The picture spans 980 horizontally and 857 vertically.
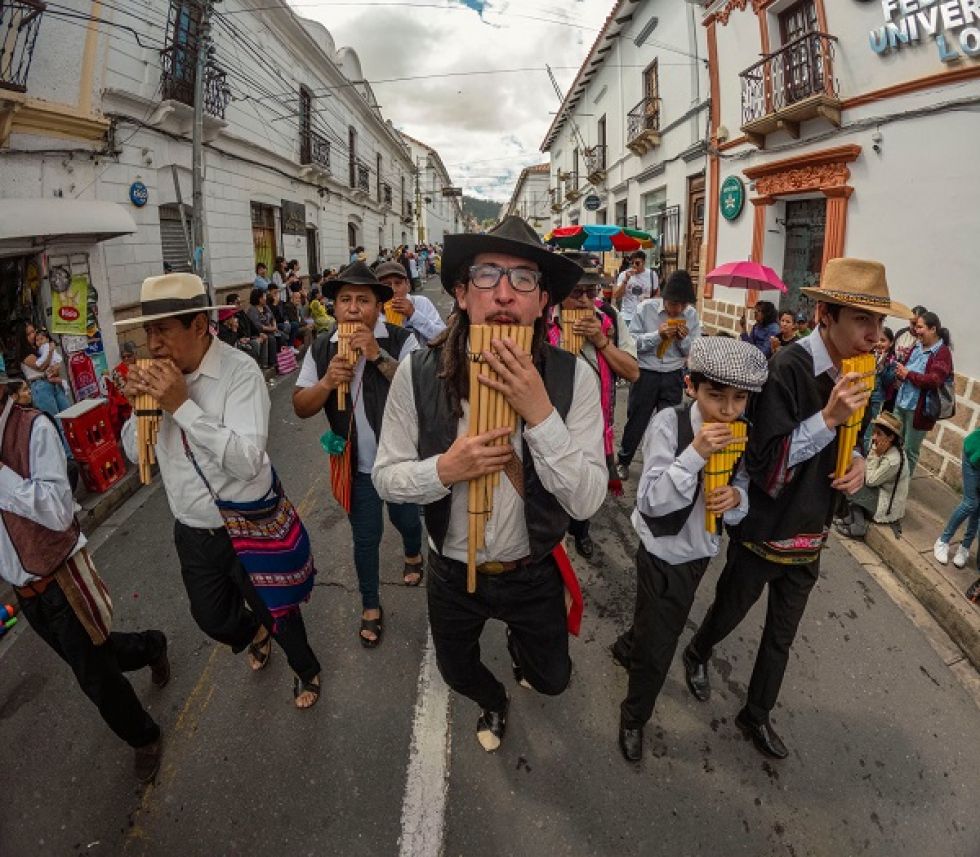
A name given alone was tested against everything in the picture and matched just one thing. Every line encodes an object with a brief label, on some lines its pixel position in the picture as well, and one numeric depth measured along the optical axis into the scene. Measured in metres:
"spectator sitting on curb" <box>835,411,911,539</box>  3.98
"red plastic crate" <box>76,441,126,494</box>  4.79
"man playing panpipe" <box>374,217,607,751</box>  1.53
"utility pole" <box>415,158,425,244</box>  42.07
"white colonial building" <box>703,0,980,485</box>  5.19
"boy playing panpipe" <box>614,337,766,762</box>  1.83
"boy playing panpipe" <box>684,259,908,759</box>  1.94
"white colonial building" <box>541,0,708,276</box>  11.59
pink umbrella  6.37
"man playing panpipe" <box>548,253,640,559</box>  3.18
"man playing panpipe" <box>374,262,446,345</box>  3.84
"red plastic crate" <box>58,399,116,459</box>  4.73
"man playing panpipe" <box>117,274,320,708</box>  1.95
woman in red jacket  4.23
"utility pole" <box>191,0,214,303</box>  7.92
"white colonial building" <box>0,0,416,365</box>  6.06
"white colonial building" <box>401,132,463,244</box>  46.06
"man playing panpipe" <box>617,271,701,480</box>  4.27
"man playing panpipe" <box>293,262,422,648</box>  2.67
